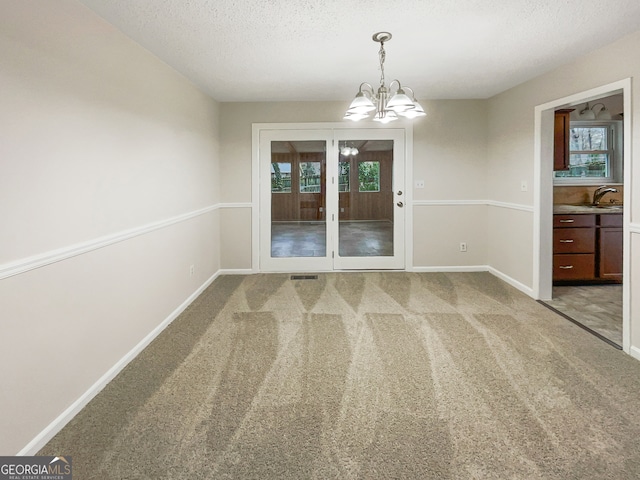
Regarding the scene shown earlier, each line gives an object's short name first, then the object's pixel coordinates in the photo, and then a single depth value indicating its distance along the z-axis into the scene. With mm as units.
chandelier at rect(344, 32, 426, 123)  2830
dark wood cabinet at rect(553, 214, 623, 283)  4672
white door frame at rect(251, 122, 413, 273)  5445
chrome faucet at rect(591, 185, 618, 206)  5191
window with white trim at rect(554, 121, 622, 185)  5527
